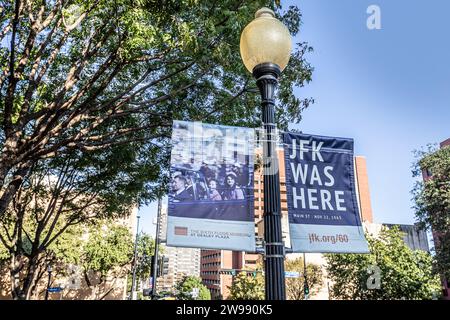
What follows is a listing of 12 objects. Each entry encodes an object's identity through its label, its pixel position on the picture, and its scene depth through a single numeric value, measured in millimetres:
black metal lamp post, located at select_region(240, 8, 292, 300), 3573
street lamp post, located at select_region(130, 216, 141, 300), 31364
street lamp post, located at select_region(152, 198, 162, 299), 21650
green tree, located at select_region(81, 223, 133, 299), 37781
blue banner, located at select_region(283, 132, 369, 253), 3920
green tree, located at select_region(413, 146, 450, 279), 25812
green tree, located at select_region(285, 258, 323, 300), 45250
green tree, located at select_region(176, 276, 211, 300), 91375
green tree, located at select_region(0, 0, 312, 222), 7410
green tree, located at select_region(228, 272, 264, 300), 46594
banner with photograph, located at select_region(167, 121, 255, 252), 3693
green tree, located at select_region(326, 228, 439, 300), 29578
